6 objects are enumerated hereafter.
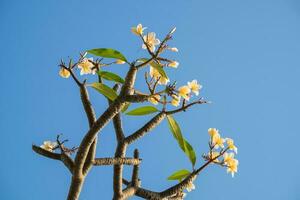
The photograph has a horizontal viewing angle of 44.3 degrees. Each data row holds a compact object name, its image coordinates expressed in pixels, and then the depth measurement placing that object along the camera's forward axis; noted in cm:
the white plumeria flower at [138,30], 192
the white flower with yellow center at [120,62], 219
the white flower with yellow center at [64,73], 202
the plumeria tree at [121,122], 179
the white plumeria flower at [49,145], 212
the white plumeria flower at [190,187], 214
